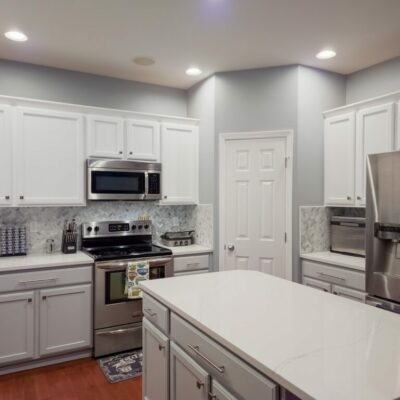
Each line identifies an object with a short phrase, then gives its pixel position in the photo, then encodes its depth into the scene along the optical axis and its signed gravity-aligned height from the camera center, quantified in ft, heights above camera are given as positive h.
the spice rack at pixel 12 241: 10.46 -1.31
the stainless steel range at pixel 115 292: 10.30 -2.78
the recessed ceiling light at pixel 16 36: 9.14 +4.30
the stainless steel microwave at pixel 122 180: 11.14 +0.60
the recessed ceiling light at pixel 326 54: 10.37 +4.36
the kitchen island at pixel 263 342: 3.49 -1.74
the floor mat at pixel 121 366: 9.30 -4.71
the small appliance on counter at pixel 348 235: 10.72 -1.17
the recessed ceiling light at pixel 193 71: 11.78 +4.33
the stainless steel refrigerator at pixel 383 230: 8.28 -0.77
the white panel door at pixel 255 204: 11.53 -0.20
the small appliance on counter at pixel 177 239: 12.66 -1.47
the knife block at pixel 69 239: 11.16 -1.31
